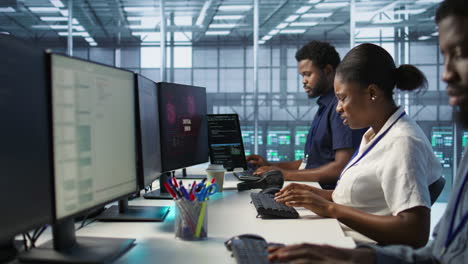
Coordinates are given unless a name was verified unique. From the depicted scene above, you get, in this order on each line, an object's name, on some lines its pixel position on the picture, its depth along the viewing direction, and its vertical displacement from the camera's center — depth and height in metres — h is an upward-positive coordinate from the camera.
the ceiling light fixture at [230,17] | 5.11 +1.22
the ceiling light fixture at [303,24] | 5.11 +1.13
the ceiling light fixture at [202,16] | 5.15 +1.25
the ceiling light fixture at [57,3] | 5.06 +1.39
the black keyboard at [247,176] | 2.32 -0.31
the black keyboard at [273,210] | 1.59 -0.33
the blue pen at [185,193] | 1.27 -0.21
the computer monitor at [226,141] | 2.79 -0.12
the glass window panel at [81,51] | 5.11 +0.84
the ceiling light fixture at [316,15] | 5.09 +1.23
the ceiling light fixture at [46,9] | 5.09 +1.33
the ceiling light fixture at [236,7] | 5.07 +1.32
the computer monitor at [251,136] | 5.09 -0.17
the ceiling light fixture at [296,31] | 5.11 +1.05
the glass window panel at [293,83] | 5.11 +0.44
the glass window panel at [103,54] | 5.17 +0.82
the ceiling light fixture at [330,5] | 5.09 +1.34
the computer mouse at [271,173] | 2.24 -0.27
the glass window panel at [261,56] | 5.07 +0.75
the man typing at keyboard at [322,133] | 2.56 -0.08
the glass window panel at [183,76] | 5.11 +0.54
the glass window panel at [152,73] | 5.09 +0.58
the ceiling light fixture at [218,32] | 5.15 +1.05
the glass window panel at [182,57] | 5.13 +0.76
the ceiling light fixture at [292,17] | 5.12 +1.21
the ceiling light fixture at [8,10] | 5.11 +1.33
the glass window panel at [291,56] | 5.11 +0.76
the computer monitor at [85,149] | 0.95 -0.06
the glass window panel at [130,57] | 5.18 +0.77
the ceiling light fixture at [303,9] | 5.11 +1.30
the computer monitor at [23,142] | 0.83 -0.04
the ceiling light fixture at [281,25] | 5.09 +1.11
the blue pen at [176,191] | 1.30 -0.21
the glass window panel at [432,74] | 5.02 +0.52
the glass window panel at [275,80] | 5.09 +0.48
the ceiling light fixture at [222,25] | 5.13 +1.13
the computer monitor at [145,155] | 1.45 -0.12
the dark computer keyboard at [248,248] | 1.03 -0.32
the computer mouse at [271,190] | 2.00 -0.32
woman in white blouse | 1.44 -0.16
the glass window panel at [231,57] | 5.12 +0.76
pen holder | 1.27 -0.28
